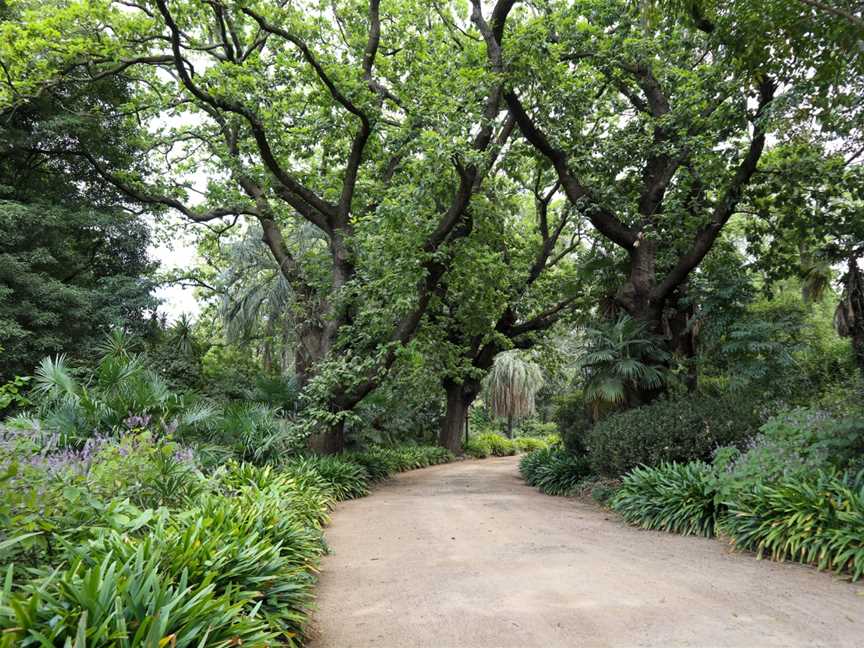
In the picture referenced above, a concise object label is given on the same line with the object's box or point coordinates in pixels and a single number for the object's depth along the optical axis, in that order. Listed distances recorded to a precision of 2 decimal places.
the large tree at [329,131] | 11.02
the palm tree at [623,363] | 10.62
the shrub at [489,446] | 24.98
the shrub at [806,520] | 5.10
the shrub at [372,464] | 12.94
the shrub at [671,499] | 7.03
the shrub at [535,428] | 36.19
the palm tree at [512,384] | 26.36
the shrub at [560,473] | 11.76
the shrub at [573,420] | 12.63
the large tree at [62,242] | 12.91
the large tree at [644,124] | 9.61
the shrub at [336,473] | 9.96
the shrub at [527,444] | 29.75
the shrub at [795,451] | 6.09
